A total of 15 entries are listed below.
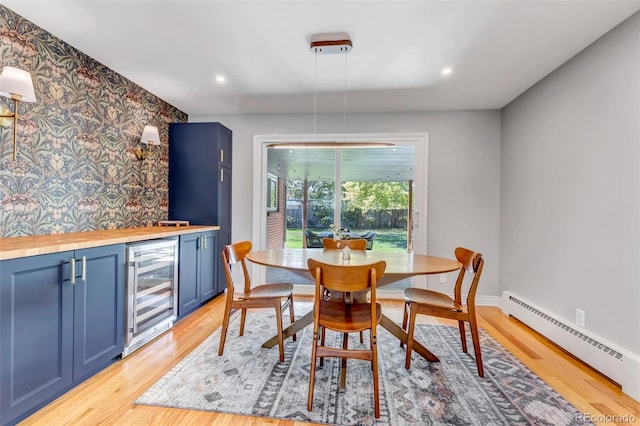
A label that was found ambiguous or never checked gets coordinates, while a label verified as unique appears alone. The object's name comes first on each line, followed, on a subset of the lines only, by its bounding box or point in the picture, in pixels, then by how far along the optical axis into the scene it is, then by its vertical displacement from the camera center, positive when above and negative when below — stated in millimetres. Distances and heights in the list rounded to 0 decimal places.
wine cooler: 2293 -697
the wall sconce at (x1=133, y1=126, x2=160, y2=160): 3099 +762
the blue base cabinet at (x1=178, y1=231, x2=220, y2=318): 3020 -669
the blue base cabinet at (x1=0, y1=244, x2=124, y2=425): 1483 -677
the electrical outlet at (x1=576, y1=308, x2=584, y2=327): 2303 -802
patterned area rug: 1660 -1134
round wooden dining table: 1984 -369
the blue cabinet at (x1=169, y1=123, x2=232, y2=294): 3645 +461
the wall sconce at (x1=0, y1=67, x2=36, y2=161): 1741 +735
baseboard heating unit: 1862 -982
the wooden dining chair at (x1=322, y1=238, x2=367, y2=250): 2918 -309
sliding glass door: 3969 +286
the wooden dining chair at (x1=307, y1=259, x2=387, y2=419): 1651 -456
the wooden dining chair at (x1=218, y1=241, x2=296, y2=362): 2234 -671
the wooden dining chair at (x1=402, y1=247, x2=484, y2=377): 2053 -672
